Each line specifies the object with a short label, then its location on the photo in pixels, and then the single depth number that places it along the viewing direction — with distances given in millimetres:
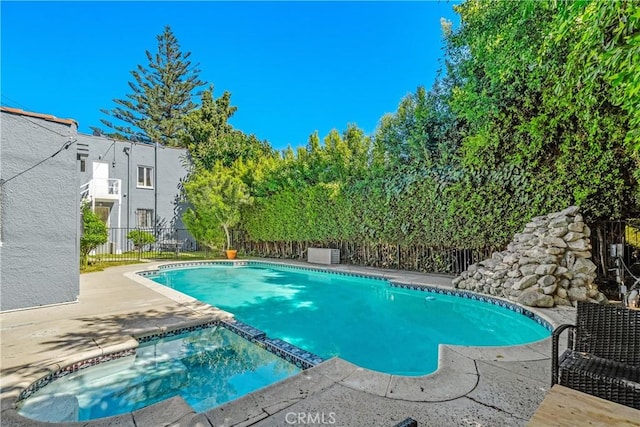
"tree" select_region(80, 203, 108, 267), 10203
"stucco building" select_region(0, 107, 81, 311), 5324
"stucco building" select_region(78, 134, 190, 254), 17609
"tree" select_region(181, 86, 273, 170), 21234
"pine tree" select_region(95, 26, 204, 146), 30125
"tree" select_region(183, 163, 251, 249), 16219
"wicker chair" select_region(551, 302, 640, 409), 1966
